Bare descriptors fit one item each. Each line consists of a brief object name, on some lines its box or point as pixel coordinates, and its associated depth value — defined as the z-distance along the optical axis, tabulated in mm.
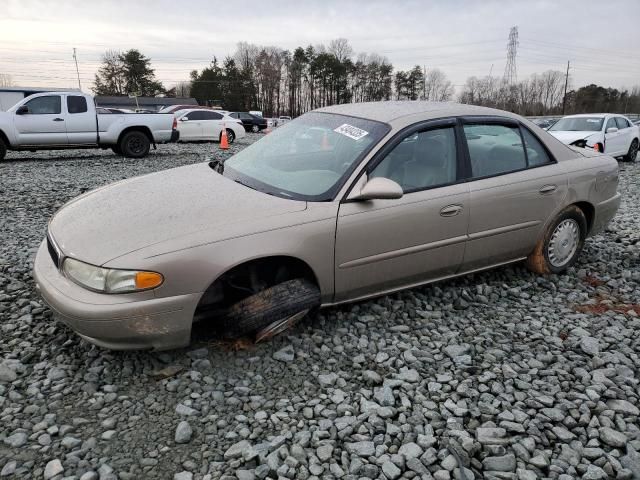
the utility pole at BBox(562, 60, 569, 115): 59625
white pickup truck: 11555
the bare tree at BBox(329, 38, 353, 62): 76581
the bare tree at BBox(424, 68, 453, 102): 81875
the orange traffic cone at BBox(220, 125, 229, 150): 16852
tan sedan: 2570
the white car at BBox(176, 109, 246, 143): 19438
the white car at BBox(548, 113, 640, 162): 12492
